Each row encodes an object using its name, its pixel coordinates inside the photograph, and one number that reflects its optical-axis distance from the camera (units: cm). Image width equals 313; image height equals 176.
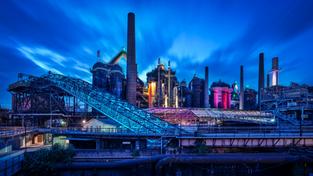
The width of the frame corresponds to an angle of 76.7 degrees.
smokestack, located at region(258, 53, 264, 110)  10314
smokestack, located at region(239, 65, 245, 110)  10849
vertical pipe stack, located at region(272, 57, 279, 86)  11619
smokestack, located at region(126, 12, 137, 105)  5831
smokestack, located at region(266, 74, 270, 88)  13824
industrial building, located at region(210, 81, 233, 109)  14306
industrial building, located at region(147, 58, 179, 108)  10481
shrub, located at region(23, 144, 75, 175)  2166
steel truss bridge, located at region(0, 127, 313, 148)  2927
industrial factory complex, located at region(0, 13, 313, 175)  3000
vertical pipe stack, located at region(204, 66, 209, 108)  11051
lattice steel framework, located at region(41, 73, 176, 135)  3666
